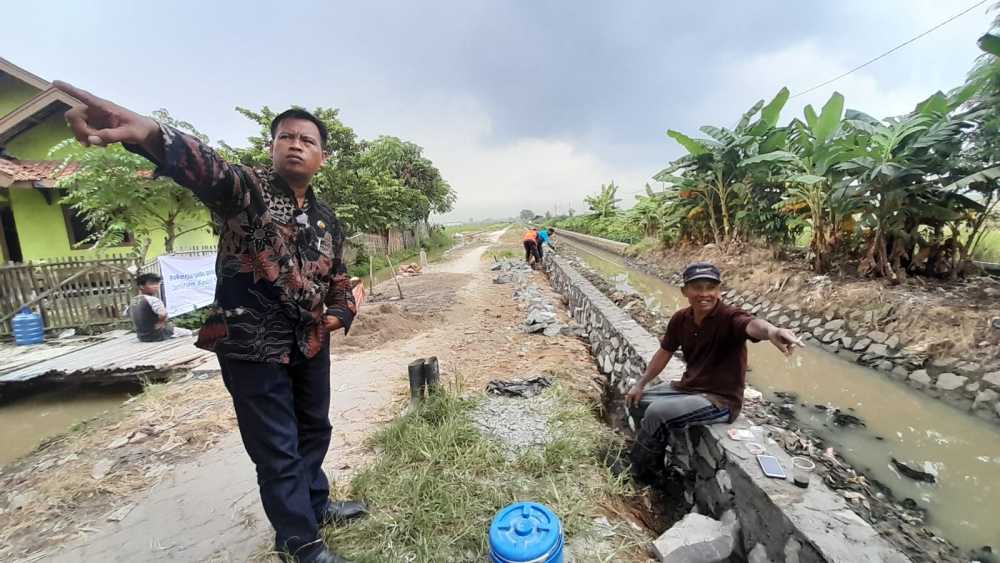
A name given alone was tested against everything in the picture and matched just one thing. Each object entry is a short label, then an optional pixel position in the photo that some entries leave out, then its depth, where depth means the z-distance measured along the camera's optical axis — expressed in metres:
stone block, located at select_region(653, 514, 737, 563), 1.83
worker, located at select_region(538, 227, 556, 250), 14.07
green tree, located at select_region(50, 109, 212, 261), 6.36
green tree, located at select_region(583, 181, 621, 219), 24.89
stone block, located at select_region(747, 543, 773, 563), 1.76
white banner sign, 6.43
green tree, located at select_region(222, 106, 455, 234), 9.55
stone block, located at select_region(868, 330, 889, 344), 4.81
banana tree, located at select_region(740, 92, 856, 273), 5.91
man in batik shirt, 1.42
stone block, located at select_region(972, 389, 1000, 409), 3.60
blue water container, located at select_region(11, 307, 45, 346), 5.93
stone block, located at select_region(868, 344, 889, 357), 4.70
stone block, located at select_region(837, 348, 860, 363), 4.97
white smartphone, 1.85
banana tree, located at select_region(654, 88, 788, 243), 8.15
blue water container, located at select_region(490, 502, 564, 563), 1.42
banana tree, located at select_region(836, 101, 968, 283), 5.09
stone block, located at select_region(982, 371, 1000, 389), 3.66
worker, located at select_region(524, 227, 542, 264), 13.72
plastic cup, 1.76
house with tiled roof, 7.76
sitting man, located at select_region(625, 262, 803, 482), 2.30
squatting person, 5.72
